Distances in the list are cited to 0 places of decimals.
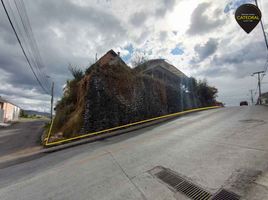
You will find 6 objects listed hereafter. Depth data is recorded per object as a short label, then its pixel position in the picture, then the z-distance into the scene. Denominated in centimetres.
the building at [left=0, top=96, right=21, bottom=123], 2104
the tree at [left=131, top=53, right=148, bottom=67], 1306
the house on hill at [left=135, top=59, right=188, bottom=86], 2156
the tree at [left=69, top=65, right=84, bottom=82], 1291
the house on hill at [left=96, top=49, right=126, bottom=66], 1874
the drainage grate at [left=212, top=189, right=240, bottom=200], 239
